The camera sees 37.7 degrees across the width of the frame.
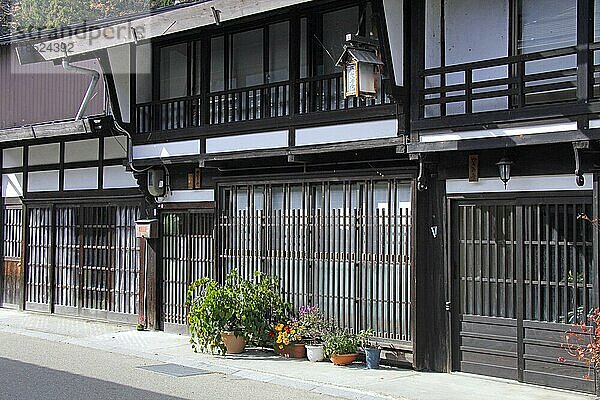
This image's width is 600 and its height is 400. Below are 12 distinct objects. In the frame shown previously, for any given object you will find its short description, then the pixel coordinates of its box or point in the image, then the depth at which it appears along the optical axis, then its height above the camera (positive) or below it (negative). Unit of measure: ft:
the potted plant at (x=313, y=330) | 44.42 -6.18
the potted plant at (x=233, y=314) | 46.14 -5.50
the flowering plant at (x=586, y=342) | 33.19 -5.32
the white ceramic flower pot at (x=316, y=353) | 44.39 -7.22
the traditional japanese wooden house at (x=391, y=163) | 36.96 +2.36
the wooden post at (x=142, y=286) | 56.75 -4.89
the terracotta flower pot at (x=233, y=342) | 46.52 -6.98
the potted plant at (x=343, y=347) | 43.19 -6.76
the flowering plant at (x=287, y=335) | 45.16 -6.45
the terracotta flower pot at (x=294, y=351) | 45.78 -7.35
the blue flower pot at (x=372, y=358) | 42.55 -7.17
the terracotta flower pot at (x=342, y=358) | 43.09 -7.30
